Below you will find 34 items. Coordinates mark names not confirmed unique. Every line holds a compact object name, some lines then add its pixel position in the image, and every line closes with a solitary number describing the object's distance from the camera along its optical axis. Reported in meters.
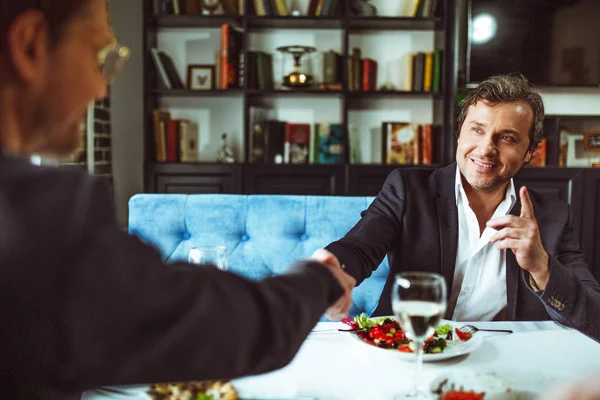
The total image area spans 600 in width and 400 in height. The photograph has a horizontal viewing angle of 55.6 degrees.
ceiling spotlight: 3.76
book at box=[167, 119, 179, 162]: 3.81
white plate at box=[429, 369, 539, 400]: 0.81
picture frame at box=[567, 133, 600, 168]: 3.96
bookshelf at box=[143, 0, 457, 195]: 3.72
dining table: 0.90
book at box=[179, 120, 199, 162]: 3.84
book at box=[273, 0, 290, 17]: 3.70
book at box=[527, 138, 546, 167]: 3.77
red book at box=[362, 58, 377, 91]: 3.79
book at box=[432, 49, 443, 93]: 3.74
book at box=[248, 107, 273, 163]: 3.81
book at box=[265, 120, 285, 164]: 3.79
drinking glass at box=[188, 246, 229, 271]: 1.01
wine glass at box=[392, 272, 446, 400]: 0.88
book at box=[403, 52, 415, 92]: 3.78
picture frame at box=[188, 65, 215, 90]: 3.87
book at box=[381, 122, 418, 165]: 3.81
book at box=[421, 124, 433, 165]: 3.78
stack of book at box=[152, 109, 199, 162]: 3.79
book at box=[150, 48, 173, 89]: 3.77
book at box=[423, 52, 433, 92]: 3.75
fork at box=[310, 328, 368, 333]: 1.18
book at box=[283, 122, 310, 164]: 3.82
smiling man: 1.58
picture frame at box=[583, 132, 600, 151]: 3.94
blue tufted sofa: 1.81
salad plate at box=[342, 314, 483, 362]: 1.03
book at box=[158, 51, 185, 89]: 3.78
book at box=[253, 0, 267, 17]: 3.68
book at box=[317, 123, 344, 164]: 3.80
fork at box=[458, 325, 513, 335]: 1.18
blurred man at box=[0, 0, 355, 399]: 0.51
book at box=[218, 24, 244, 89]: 3.69
